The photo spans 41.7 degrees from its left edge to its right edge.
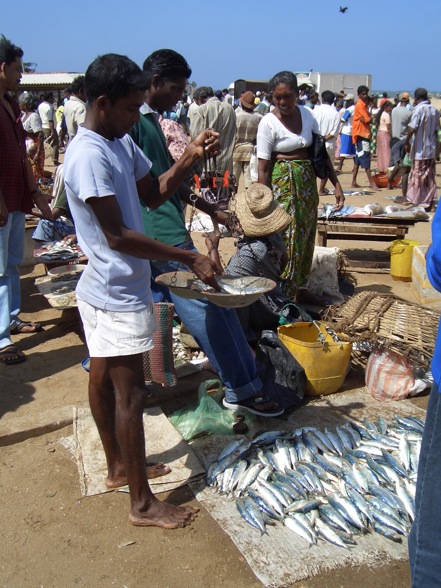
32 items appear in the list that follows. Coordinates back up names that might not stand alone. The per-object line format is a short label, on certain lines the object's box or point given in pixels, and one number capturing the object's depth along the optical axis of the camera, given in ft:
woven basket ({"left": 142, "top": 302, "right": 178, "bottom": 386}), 11.60
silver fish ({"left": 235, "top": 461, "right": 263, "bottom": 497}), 9.84
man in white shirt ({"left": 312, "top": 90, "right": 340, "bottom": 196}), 37.32
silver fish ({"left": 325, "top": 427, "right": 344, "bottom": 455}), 10.92
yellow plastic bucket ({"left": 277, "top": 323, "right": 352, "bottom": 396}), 13.28
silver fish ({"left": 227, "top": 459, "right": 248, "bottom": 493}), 9.91
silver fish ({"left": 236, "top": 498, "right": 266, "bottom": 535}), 9.02
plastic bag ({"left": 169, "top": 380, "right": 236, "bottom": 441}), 11.78
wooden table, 24.71
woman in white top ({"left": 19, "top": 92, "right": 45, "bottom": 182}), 35.99
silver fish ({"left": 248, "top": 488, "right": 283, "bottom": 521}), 9.25
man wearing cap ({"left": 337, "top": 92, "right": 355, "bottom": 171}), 48.70
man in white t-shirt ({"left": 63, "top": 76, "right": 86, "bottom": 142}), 25.33
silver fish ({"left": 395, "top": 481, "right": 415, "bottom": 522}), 9.18
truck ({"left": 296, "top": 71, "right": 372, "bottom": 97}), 95.61
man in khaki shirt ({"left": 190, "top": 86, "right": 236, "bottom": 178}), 29.78
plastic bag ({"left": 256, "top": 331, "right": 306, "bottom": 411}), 12.66
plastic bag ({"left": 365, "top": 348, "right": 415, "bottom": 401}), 13.33
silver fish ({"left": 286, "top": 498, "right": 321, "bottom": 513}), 9.33
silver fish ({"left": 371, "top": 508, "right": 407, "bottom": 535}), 8.91
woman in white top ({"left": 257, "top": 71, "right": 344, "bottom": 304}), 17.61
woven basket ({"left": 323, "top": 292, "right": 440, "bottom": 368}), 13.46
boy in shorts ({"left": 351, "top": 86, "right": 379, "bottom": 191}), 43.16
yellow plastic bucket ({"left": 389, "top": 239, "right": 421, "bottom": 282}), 22.87
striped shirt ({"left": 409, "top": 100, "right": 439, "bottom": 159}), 35.78
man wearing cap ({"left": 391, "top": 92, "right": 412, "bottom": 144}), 48.87
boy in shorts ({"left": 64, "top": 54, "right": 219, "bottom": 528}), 7.84
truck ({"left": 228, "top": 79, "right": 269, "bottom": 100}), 83.82
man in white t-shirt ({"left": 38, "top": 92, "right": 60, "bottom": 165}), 55.11
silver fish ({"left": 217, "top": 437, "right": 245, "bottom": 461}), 10.60
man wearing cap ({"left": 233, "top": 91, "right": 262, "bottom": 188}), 34.04
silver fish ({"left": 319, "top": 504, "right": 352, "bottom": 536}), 8.99
